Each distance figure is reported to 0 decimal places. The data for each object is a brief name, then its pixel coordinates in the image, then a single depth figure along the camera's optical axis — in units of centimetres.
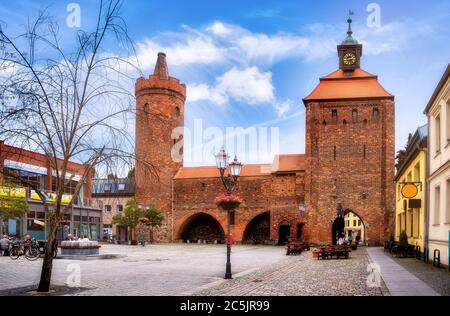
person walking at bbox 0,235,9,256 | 2574
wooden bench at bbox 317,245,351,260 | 2473
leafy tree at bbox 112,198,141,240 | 4881
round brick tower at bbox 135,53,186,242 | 5291
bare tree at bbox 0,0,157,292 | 1085
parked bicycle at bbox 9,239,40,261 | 2348
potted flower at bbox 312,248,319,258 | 2511
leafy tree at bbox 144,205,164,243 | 4938
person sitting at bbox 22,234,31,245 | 2505
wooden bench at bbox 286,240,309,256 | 2992
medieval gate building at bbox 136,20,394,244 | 4394
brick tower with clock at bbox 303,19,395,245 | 4353
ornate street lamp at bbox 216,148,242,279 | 1572
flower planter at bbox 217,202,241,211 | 1769
